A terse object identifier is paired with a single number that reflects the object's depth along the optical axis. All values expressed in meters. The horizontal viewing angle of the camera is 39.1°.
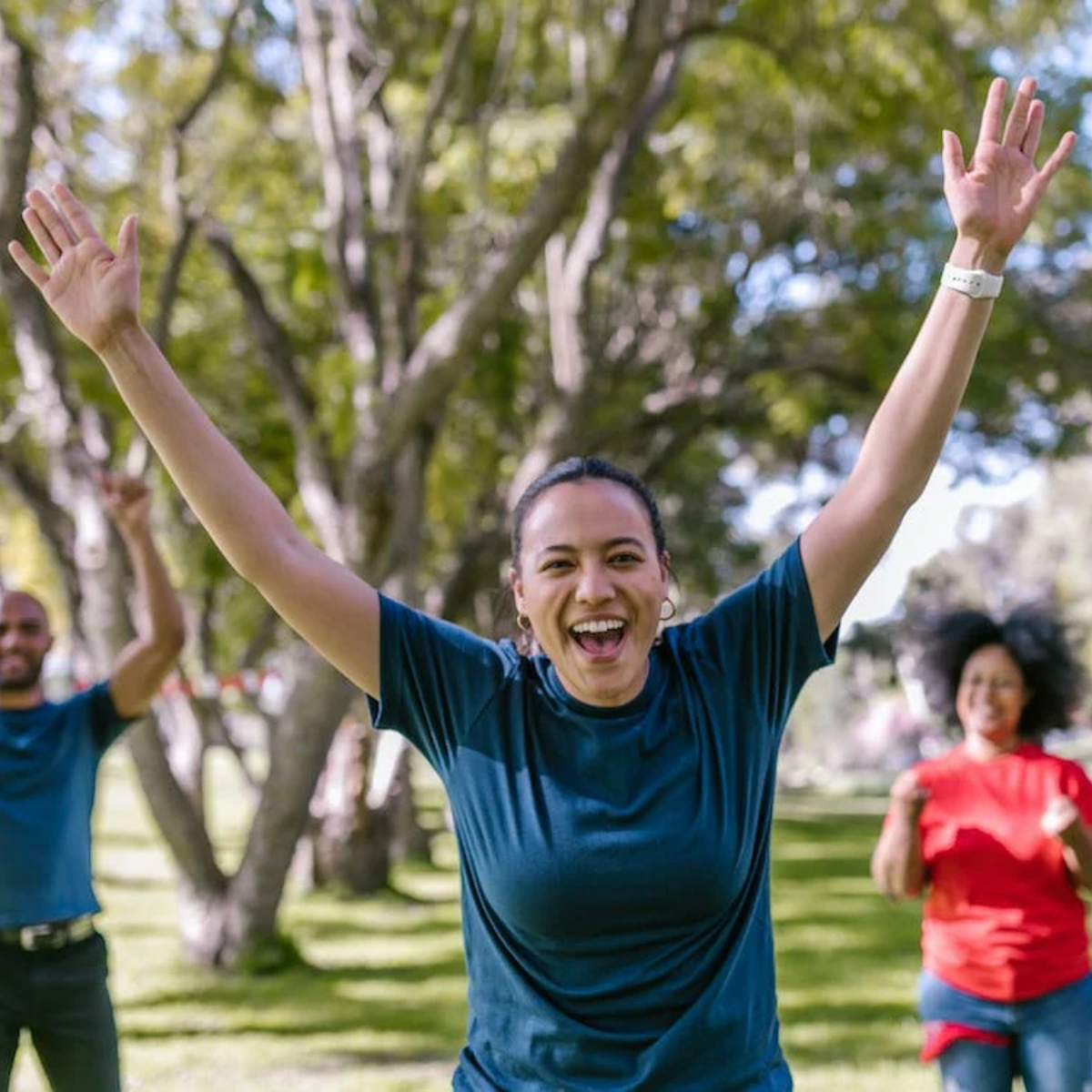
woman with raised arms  2.09
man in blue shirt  4.05
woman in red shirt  3.91
